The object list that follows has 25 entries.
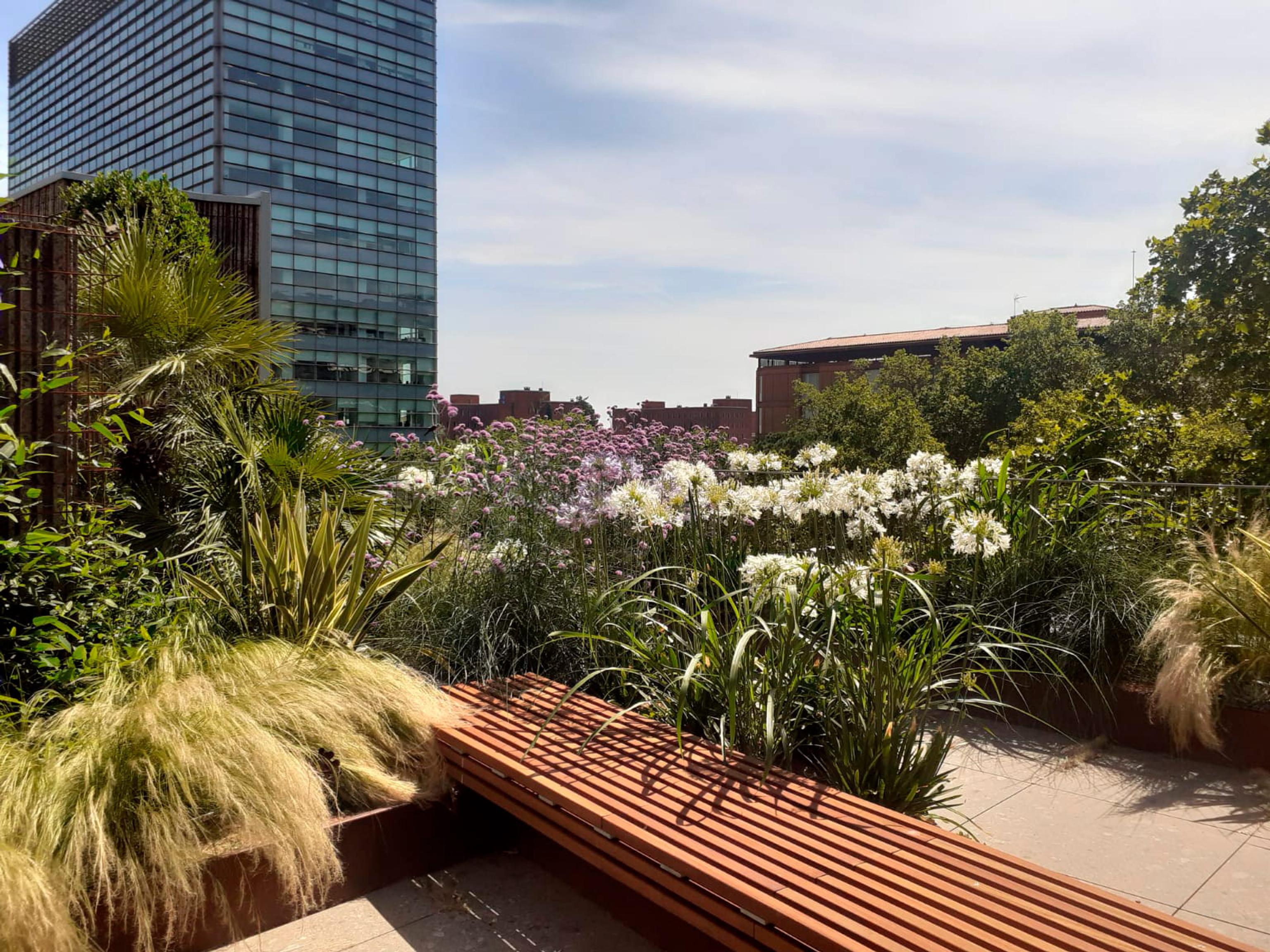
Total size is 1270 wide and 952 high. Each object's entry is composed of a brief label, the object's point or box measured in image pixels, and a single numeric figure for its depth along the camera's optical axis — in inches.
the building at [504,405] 2331.4
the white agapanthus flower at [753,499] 160.6
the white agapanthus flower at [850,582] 109.6
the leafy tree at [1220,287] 454.0
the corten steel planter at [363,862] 89.6
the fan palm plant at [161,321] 197.8
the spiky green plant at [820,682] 97.2
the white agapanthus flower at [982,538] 150.0
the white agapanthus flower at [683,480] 155.9
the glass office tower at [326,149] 2202.3
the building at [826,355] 2335.1
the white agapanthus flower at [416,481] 196.1
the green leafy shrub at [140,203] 393.4
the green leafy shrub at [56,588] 103.7
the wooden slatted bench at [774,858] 62.9
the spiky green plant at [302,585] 129.9
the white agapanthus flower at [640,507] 143.6
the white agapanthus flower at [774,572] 113.4
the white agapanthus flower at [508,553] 144.7
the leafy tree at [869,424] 1112.8
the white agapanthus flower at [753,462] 213.2
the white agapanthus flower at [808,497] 150.5
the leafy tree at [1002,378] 1504.7
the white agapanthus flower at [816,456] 185.8
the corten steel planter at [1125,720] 134.5
